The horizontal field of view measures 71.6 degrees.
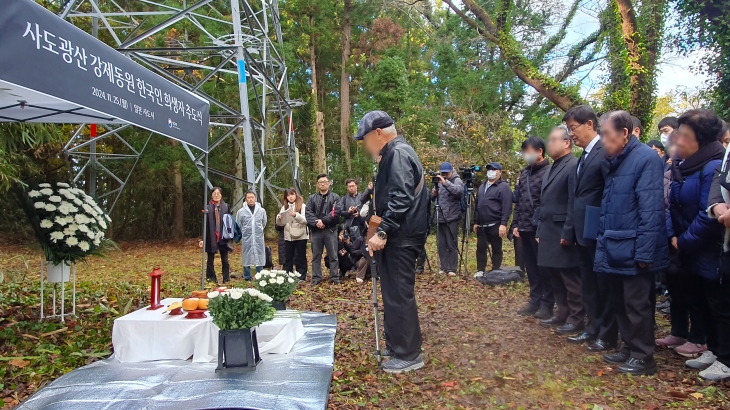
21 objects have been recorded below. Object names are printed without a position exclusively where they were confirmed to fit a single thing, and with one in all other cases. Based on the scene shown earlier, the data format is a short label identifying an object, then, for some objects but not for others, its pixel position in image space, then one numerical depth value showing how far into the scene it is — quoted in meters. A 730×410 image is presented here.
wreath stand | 4.93
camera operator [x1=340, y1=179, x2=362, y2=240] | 7.96
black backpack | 7.33
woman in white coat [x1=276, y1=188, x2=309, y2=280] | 8.12
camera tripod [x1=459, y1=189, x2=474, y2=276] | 7.86
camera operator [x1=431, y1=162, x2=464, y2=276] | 8.16
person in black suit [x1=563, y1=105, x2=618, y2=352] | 4.08
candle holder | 4.37
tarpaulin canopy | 2.98
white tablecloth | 3.96
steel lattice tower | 9.80
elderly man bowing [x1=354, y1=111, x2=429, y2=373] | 3.67
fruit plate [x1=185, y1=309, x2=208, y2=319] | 4.06
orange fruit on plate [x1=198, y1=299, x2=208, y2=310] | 4.13
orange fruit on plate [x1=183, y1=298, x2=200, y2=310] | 4.08
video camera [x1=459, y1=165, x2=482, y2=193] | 7.64
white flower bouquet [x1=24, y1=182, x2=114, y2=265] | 4.72
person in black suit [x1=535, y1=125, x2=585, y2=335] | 4.61
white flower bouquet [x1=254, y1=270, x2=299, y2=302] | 5.00
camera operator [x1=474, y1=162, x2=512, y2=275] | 7.57
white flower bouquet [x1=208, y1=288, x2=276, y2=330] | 3.58
